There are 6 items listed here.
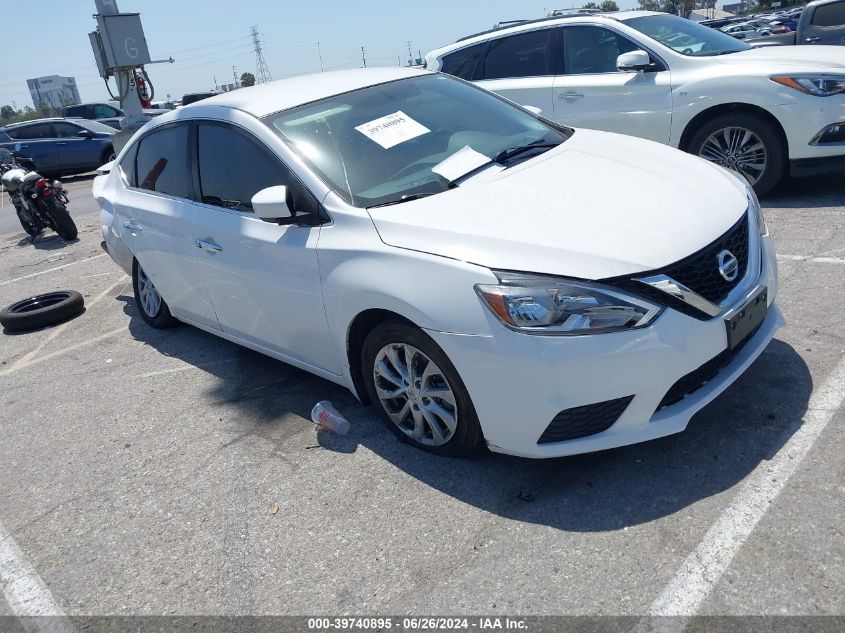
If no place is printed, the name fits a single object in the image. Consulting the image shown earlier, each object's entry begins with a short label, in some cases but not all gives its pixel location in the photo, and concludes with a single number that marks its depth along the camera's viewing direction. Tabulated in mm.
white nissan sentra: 2705
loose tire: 6172
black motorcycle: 9547
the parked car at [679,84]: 5996
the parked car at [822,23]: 10398
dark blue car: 17469
